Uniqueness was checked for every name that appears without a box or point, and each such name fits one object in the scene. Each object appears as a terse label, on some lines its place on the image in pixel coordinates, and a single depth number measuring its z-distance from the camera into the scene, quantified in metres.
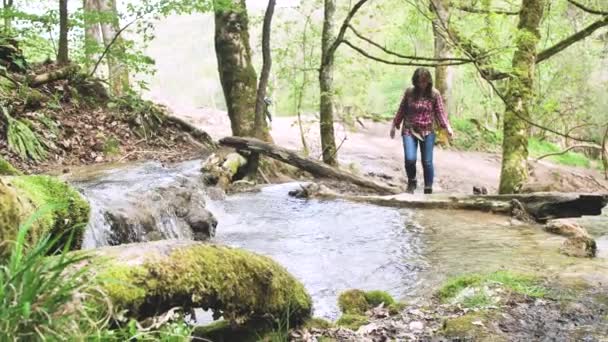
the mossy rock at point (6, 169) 4.94
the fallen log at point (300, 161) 10.11
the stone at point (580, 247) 5.44
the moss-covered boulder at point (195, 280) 2.37
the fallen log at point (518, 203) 7.16
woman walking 8.80
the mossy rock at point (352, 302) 4.01
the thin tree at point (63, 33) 12.23
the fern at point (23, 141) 9.14
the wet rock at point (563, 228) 6.49
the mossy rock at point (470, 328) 3.23
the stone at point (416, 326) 3.48
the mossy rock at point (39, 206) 2.46
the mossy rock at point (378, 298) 4.14
